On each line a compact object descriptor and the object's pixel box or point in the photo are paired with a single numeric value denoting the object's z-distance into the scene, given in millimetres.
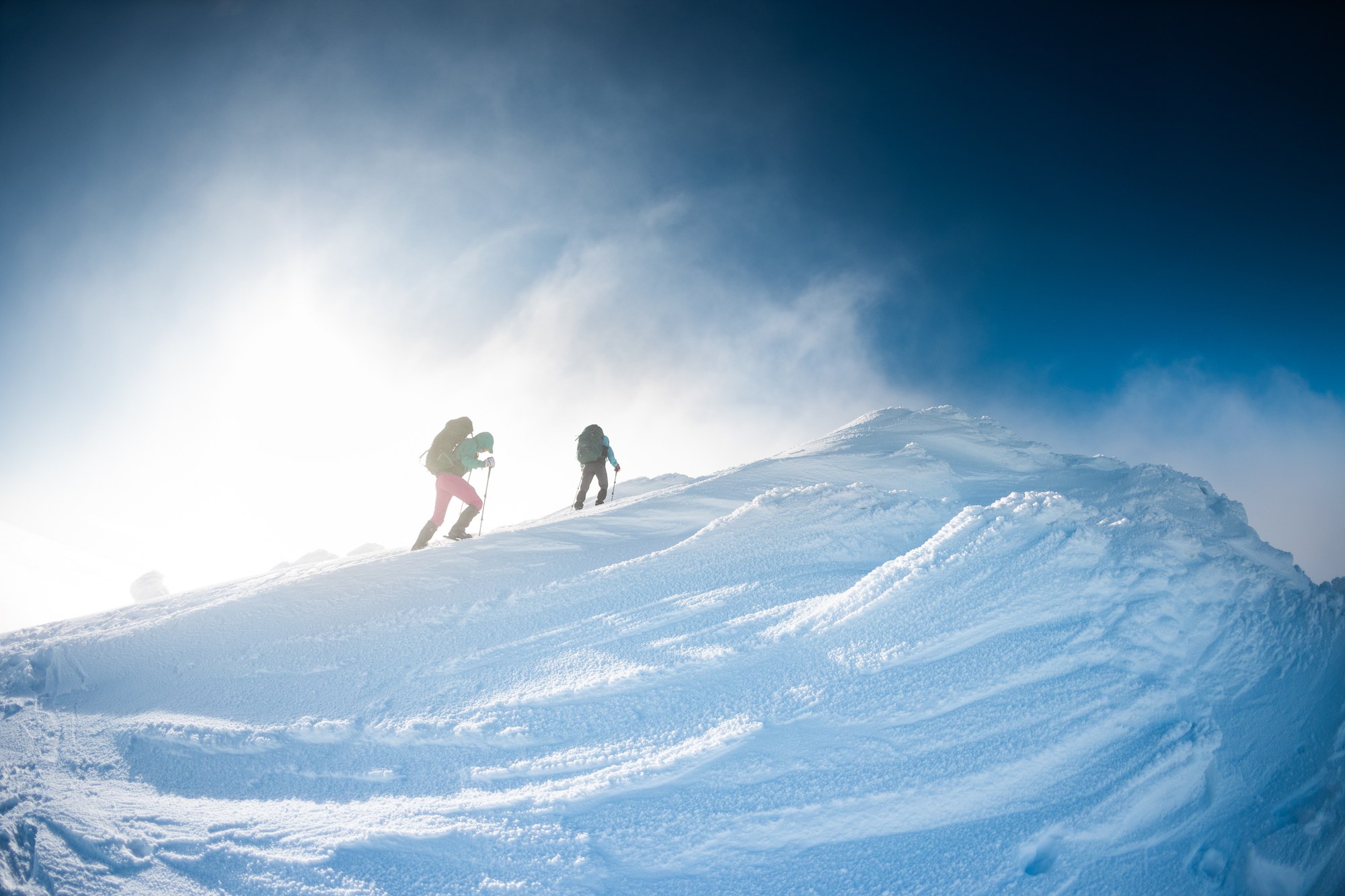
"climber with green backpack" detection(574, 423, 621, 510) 13859
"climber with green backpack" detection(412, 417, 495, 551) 10609
